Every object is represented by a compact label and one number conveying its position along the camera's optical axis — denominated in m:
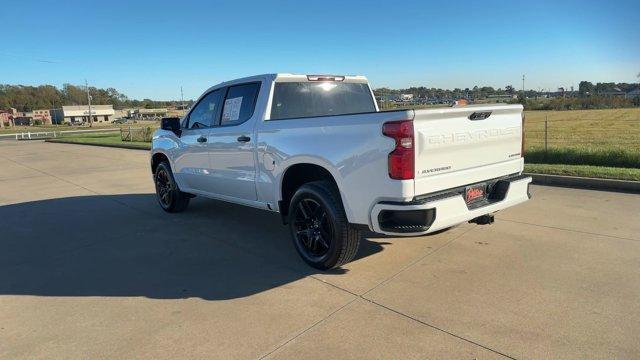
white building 126.75
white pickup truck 3.46
